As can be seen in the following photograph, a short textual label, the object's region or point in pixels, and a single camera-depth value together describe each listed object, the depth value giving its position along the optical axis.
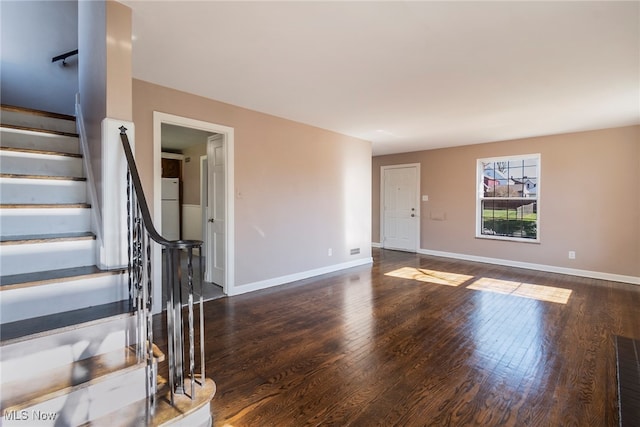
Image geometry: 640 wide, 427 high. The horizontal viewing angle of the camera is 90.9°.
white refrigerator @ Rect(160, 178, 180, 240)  6.90
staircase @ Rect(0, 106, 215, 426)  1.35
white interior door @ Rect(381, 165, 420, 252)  7.32
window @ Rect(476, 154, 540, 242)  5.78
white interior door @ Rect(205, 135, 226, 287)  4.27
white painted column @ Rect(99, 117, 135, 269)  1.94
